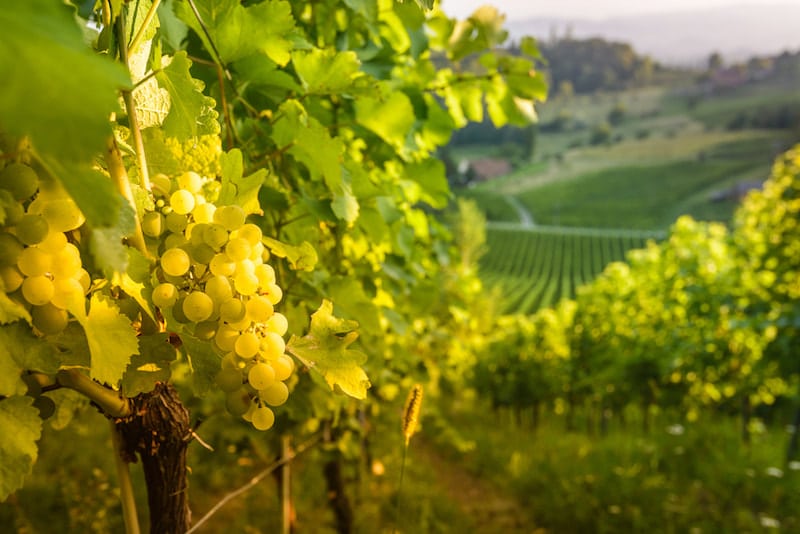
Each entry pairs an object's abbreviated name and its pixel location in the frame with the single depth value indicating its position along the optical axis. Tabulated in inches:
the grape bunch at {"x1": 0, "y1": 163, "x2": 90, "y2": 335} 12.3
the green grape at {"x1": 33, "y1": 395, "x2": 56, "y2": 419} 17.9
